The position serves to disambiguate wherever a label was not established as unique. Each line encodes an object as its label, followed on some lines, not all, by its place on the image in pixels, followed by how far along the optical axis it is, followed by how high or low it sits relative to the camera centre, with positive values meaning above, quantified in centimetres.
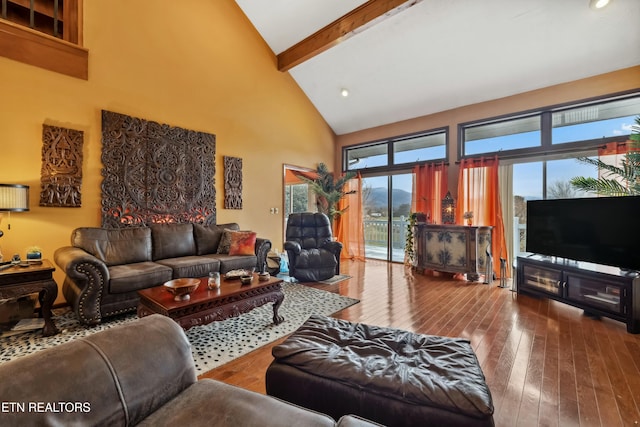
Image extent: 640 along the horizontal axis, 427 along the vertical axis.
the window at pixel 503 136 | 444 +133
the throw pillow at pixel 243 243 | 402 -46
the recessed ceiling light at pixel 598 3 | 296 +231
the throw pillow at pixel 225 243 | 411 -46
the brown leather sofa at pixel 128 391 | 75 -56
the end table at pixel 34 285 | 229 -63
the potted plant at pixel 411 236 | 511 -47
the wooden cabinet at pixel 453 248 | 442 -62
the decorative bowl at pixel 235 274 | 278 -64
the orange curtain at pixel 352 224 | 645 -28
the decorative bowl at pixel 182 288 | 220 -62
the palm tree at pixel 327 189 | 602 +52
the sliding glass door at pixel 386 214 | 598 -4
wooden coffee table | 211 -76
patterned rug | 217 -113
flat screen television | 279 -21
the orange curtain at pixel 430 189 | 525 +46
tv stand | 262 -84
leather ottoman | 109 -75
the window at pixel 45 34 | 294 +202
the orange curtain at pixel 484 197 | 465 +26
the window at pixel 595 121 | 375 +133
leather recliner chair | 427 -60
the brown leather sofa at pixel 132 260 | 259 -59
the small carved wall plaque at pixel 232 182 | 476 +54
